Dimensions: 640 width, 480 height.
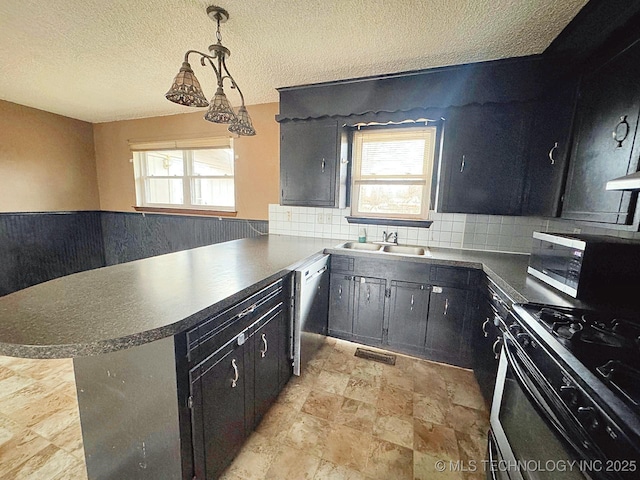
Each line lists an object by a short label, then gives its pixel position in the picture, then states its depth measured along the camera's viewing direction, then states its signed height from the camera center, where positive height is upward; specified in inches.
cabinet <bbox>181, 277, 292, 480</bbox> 39.5 -32.1
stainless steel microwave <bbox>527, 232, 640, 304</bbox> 48.8 -10.6
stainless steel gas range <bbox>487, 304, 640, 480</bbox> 23.6 -20.4
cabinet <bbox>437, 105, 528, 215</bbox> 80.0 +15.7
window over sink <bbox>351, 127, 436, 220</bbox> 98.9 +13.4
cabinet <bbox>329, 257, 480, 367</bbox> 81.4 -33.6
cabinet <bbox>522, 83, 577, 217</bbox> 72.6 +17.2
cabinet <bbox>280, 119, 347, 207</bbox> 97.9 +15.7
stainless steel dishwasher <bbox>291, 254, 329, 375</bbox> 70.7 -32.3
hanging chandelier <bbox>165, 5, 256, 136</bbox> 53.2 +21.9
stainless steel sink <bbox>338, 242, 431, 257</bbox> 98.1 -16.6
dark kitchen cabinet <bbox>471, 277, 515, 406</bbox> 58.8 -31.9
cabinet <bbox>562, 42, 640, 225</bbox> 51.3 +16.0
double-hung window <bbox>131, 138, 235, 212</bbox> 131.3 +12.5
